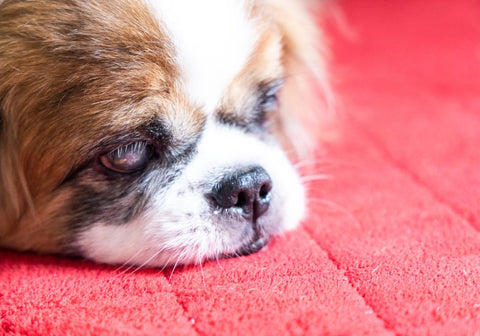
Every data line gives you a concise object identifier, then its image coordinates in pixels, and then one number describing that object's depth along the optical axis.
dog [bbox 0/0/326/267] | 0.52
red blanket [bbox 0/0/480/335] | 0.48
